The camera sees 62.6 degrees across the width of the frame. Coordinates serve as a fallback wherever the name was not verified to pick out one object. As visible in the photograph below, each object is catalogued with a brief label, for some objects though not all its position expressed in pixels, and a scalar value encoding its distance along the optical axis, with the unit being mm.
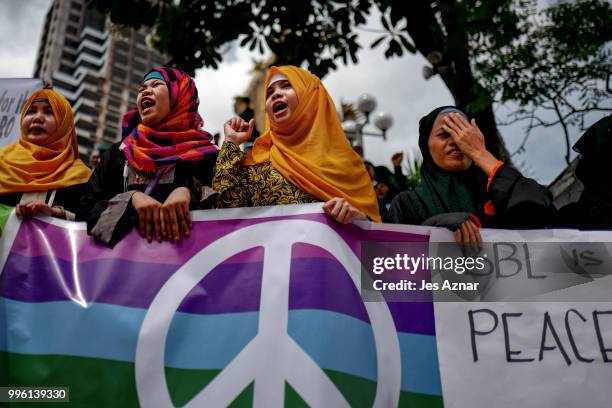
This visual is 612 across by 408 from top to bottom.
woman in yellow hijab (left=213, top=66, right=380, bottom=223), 2088
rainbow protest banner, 1578
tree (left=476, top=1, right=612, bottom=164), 4805
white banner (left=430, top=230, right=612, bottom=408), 1634
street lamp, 9094
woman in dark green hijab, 1869
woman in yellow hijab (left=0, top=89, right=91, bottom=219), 2262
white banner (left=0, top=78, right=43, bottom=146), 3520
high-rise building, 65000
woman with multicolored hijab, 1875
